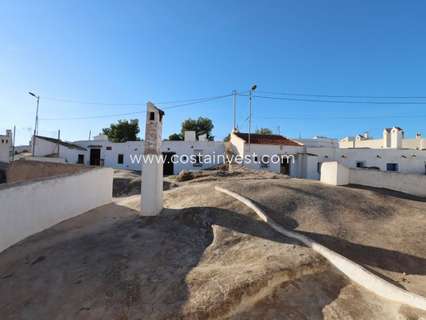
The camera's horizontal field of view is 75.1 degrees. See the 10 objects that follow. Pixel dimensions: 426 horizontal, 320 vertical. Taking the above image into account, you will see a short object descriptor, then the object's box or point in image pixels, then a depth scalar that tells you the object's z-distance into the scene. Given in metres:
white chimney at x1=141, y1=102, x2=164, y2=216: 8.98
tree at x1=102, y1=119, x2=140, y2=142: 39.47
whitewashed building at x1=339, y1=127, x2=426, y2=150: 28.94
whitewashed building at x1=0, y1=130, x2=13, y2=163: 27.25
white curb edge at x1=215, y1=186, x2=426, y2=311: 4.34
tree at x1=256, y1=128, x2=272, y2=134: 46.62
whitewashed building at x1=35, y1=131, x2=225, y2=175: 26.86
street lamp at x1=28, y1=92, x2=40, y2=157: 27.66
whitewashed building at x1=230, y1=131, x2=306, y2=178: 23.80
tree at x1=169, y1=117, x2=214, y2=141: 41.33
